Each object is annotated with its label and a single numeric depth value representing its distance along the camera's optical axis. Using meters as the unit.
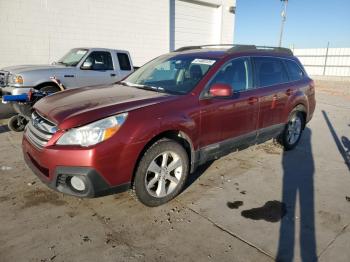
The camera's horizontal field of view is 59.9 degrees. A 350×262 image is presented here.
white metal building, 10.45
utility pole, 29.72
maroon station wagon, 2.84
